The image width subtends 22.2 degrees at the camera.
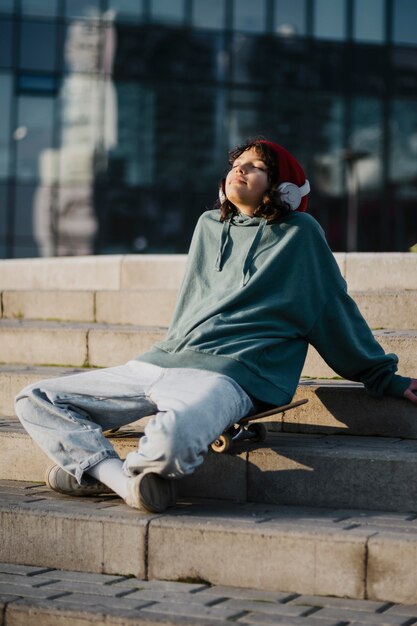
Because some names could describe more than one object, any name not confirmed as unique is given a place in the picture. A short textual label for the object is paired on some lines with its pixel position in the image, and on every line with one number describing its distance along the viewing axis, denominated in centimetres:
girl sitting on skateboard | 425
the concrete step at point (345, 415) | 479
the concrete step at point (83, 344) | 592
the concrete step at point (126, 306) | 634
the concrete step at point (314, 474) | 423
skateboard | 442
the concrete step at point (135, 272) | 735
